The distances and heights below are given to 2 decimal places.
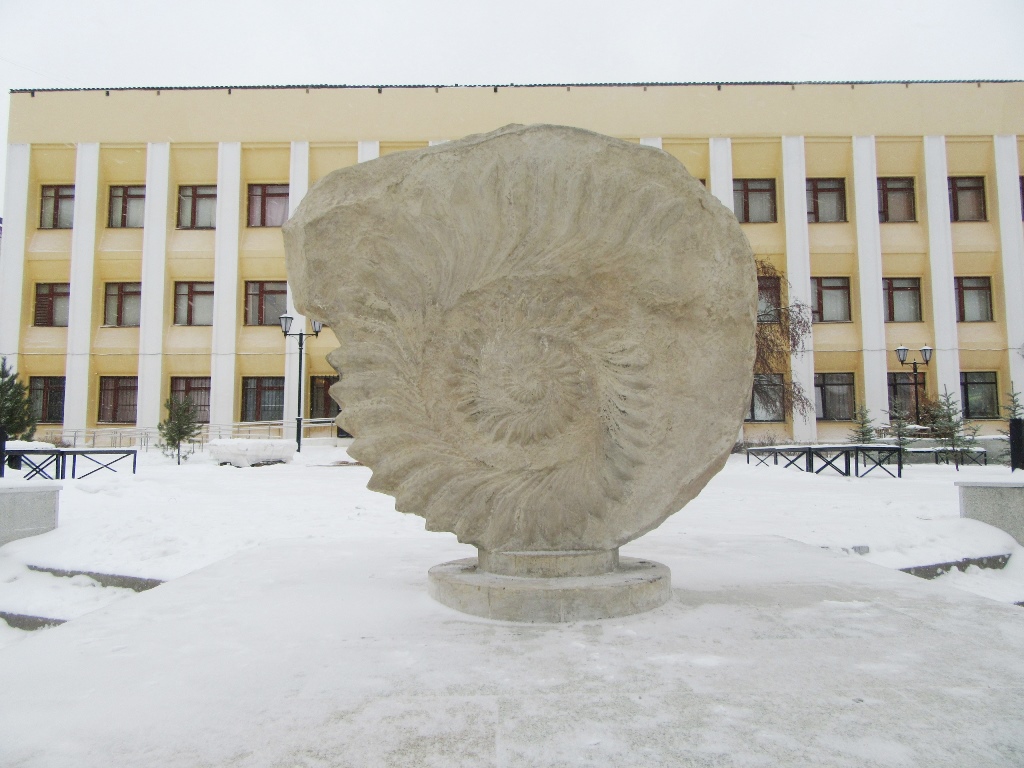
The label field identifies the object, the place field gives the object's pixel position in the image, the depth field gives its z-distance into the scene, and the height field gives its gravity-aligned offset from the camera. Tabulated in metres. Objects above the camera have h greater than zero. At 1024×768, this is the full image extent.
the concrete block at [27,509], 6.13 -0.56
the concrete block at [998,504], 6.20 -0.56
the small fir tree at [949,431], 16.34 +0.09
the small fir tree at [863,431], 17.75 +0.10
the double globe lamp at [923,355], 19.27 +1.99
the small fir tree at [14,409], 15.38 +0.61
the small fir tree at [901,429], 17.02 +0.14
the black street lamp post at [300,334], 17.20 +2.37
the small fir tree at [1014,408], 16.38 +0.58
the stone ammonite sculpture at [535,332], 3.75 +0.52
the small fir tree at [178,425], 16.62 +0.29
